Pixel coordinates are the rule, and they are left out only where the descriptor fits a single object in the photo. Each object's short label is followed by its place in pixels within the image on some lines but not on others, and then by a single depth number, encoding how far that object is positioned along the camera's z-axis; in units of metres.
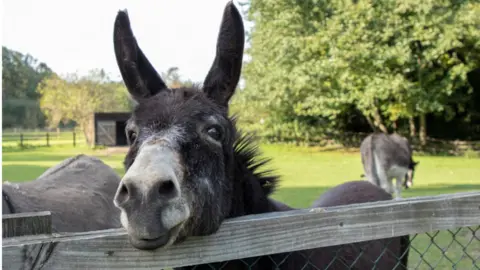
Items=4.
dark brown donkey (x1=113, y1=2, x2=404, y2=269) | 1.45
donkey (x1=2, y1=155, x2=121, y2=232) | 3.87
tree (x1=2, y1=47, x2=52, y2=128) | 48.63
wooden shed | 35.94
